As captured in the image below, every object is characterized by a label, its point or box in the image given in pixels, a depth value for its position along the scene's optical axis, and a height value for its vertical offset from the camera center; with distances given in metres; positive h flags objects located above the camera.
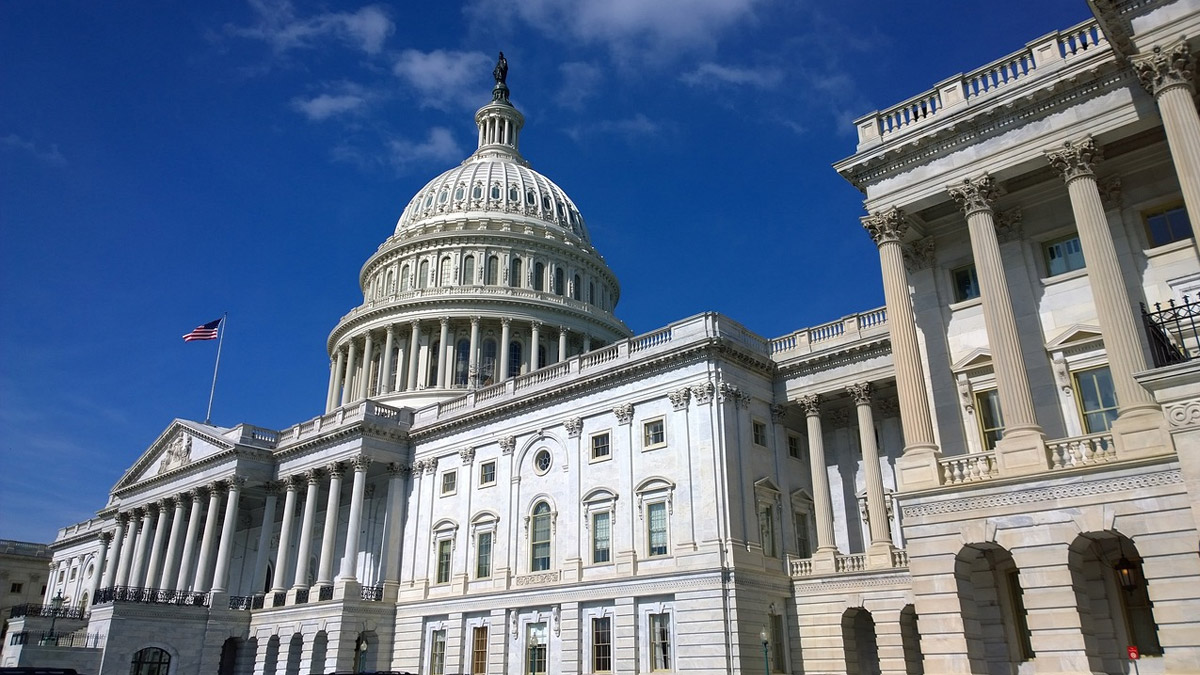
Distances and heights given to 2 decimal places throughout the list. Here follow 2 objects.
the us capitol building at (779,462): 22.12 +9.76
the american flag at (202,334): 65.75 +25.47
